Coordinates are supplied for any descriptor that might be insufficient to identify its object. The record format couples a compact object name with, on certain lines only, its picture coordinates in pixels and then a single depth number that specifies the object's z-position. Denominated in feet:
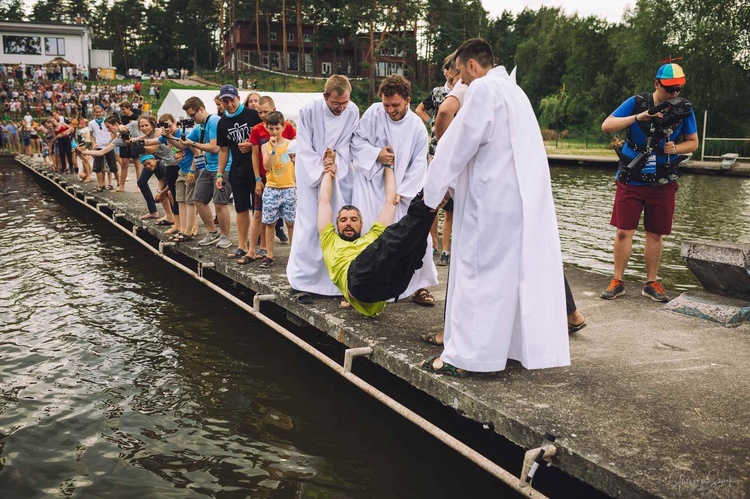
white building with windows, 207.10
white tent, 95.55
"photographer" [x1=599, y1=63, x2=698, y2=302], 18.95
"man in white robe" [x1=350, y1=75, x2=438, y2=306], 19.67
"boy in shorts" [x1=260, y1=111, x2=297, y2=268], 24.07
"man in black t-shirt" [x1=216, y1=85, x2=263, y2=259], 26.16
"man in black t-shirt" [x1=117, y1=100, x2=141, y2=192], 41.41
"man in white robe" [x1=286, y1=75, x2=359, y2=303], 20.12
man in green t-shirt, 17.85
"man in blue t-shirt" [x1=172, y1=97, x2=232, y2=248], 28.19
